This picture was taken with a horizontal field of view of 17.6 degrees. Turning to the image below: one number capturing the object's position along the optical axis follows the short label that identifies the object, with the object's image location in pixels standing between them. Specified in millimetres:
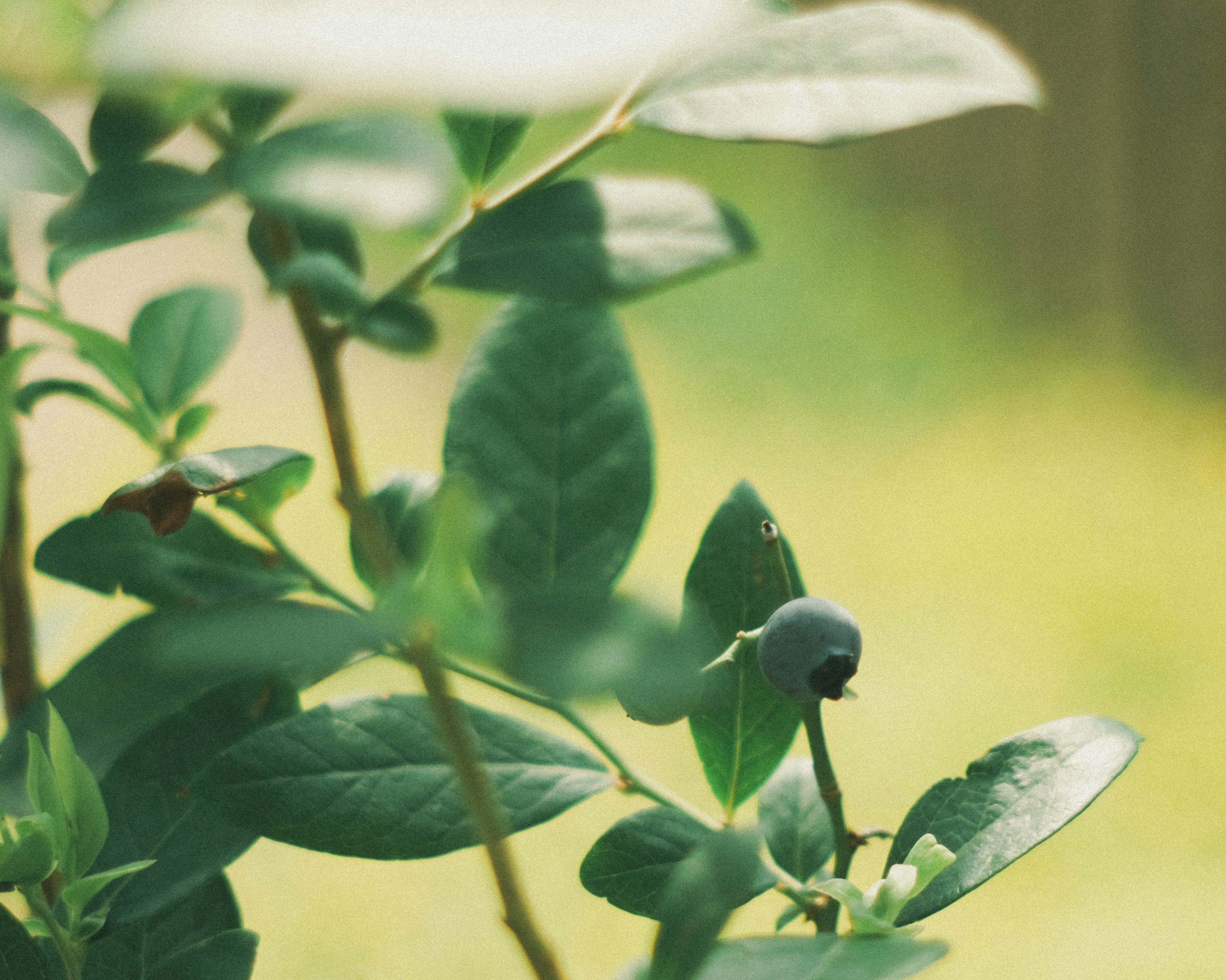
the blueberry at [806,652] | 491
